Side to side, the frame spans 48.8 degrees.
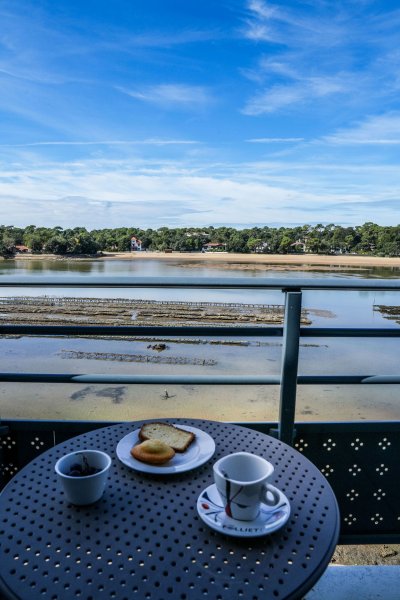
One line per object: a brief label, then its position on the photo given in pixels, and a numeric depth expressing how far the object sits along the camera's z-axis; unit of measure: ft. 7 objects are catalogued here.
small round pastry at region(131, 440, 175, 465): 3.19
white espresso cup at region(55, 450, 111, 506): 2.69
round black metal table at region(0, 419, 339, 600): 2.20
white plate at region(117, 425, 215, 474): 3.15
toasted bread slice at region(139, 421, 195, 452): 3.40
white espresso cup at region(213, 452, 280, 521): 2.50
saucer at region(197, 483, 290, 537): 2.51
